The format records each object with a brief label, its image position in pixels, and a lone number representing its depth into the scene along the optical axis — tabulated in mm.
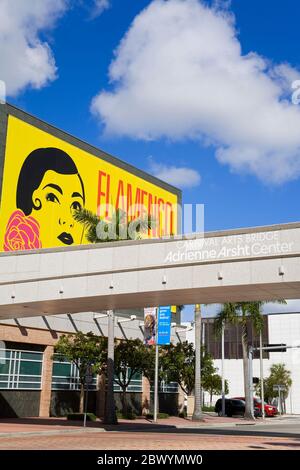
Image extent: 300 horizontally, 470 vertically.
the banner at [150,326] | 40691
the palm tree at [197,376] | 45719
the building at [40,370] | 36938
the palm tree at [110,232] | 34094
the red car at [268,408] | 58438
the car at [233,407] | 55312
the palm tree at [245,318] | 50750
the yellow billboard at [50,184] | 43062
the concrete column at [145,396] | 49406
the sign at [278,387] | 63331
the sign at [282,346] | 49312
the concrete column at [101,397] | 43656
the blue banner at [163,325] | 39531
